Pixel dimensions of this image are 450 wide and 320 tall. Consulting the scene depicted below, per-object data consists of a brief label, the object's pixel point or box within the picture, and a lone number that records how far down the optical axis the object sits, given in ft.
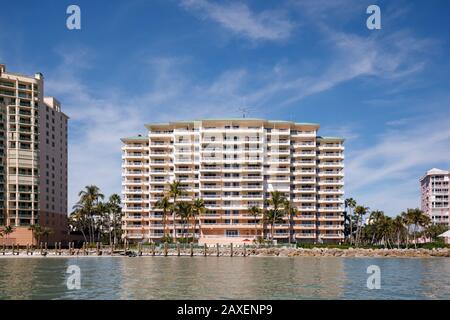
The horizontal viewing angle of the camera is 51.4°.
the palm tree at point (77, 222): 454.81
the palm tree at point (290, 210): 424.05
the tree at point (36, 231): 427.82
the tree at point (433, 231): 595.06
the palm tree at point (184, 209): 406.48
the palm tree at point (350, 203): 487.61
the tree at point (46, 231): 427.41
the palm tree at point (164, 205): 402.58
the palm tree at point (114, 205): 477.16
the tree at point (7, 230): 418.51
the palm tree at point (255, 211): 418.31
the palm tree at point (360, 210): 453.17
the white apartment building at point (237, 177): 461.78
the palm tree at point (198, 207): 418.31
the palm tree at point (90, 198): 447.01
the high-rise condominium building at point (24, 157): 459.73
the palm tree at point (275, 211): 421.96
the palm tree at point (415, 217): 445.09
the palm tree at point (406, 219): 452.30
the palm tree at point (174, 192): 413.18
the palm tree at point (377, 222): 468.34
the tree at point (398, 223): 449.19
